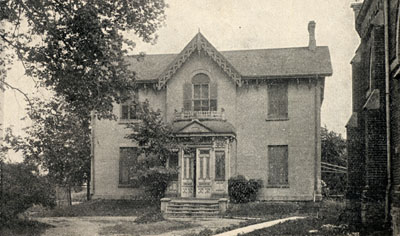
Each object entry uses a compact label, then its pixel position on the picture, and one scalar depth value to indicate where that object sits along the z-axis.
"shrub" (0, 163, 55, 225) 15.88
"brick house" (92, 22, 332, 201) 24.88
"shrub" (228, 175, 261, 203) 24.17
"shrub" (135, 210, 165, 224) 20.04
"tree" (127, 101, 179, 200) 23.64
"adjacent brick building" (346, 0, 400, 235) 13.60
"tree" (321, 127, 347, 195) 31.00
